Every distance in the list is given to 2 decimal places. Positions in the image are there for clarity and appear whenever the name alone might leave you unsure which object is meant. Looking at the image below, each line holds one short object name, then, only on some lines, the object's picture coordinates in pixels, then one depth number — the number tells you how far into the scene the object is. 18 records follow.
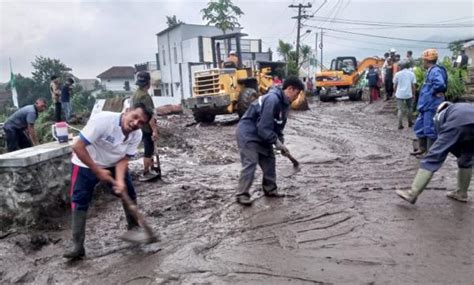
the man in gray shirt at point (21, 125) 7.76
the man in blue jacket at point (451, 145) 4.45
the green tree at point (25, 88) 49.39
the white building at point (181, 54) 33.69
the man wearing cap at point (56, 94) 13.38
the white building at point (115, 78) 73.12
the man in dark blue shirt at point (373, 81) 17.72
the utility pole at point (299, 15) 36.13
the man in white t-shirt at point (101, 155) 3.72
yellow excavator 21.61
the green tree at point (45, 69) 50.19
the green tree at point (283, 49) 34.19
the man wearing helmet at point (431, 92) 6.66
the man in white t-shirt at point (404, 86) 10.50
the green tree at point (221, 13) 22.17
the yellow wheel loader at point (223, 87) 13.55
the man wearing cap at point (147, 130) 6.59
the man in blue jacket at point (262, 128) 5.12
